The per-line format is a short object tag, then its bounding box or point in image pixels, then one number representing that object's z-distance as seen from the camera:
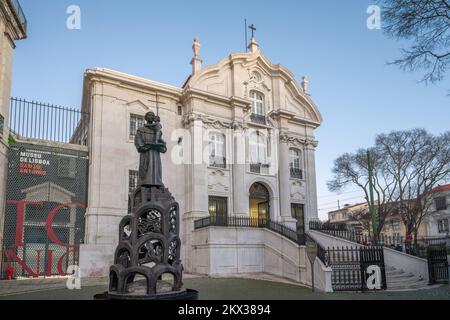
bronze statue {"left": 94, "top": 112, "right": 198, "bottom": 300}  8.66
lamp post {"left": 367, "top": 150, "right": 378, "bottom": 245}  19.80
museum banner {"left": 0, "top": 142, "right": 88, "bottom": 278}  17.88
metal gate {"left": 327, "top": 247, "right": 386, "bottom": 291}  14.05
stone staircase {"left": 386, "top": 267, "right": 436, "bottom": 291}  14.75
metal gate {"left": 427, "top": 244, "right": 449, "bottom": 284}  15.94
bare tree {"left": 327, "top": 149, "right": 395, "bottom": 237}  29.64
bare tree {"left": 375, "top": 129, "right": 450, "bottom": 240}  27.64
